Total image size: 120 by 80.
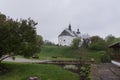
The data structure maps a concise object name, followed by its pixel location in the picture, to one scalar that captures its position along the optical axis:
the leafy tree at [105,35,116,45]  57.49
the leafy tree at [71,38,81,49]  56.59
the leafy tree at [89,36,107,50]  54.91
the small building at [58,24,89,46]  87.88
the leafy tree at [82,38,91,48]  57.88
